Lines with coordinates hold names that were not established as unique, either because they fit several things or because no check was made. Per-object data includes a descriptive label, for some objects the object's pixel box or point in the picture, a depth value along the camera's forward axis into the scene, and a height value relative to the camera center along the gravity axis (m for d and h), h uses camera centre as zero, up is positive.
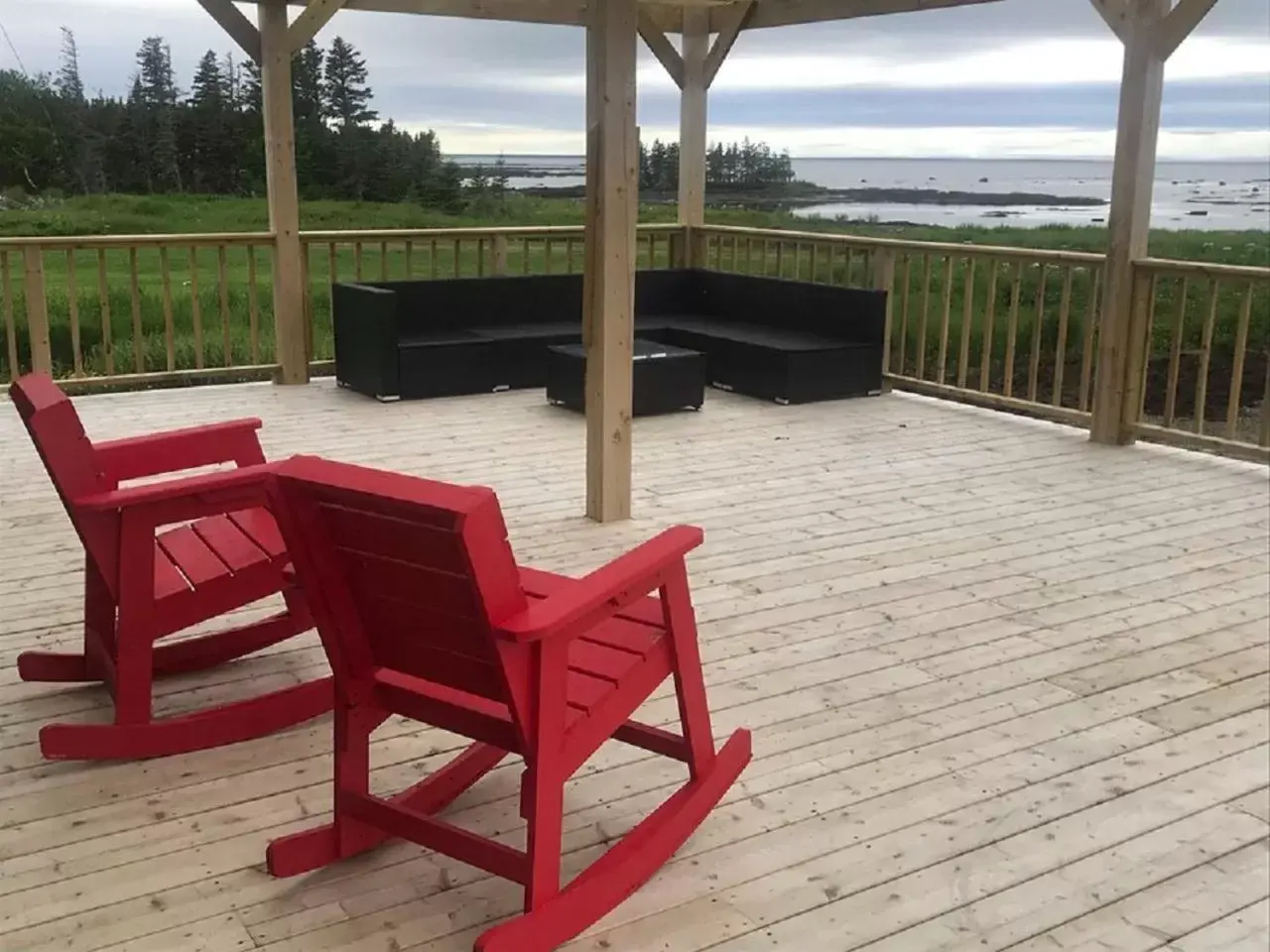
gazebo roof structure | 4.33 +0.37
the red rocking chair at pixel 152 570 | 2.56 -0.81
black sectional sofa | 6.80 -0.67
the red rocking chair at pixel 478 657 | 1.84 -0.75
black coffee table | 6.45 -0.84
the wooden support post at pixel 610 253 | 4.24 -0.12
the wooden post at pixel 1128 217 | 5.65 +0.05
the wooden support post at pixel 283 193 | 6.88 +0.12
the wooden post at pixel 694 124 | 8.42 +0.67
